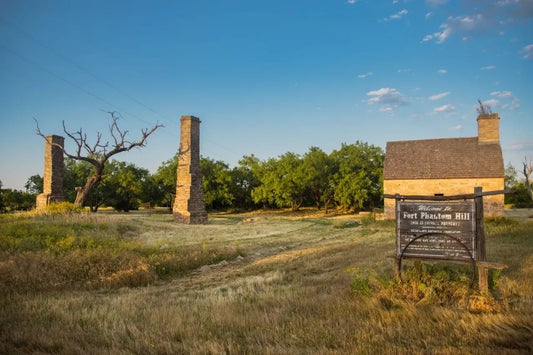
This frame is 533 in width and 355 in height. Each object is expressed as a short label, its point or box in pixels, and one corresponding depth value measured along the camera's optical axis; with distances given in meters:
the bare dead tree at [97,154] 26.73
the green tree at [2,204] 45.02
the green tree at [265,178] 50.81
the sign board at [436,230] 6.35
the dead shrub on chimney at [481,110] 32.25
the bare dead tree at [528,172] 25.77
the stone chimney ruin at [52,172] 27.98
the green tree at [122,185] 49.62
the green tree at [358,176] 44.75
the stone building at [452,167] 28.38
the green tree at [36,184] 56.34
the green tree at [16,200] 48.16
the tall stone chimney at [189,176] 30.44
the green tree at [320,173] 48.12
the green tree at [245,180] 59.00
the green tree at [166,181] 52.79
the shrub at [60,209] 23.19
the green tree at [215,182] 54.22
